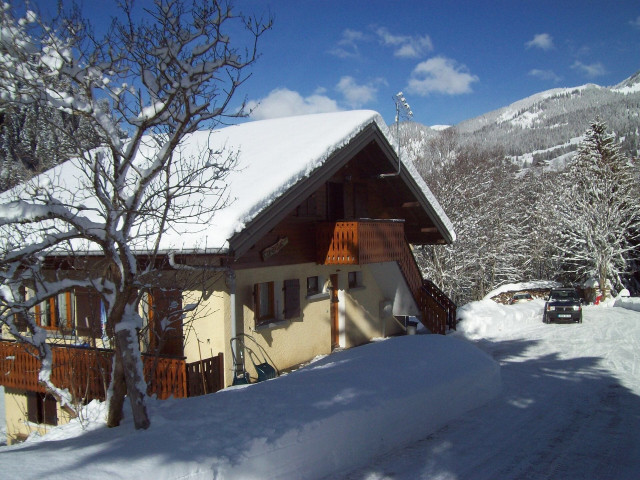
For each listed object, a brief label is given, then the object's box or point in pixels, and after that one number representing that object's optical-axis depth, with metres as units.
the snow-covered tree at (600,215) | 34.28
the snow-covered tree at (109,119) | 5.48
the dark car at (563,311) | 21.88
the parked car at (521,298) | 29.20
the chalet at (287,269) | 9.85
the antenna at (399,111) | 14.69
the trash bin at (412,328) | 17.78
